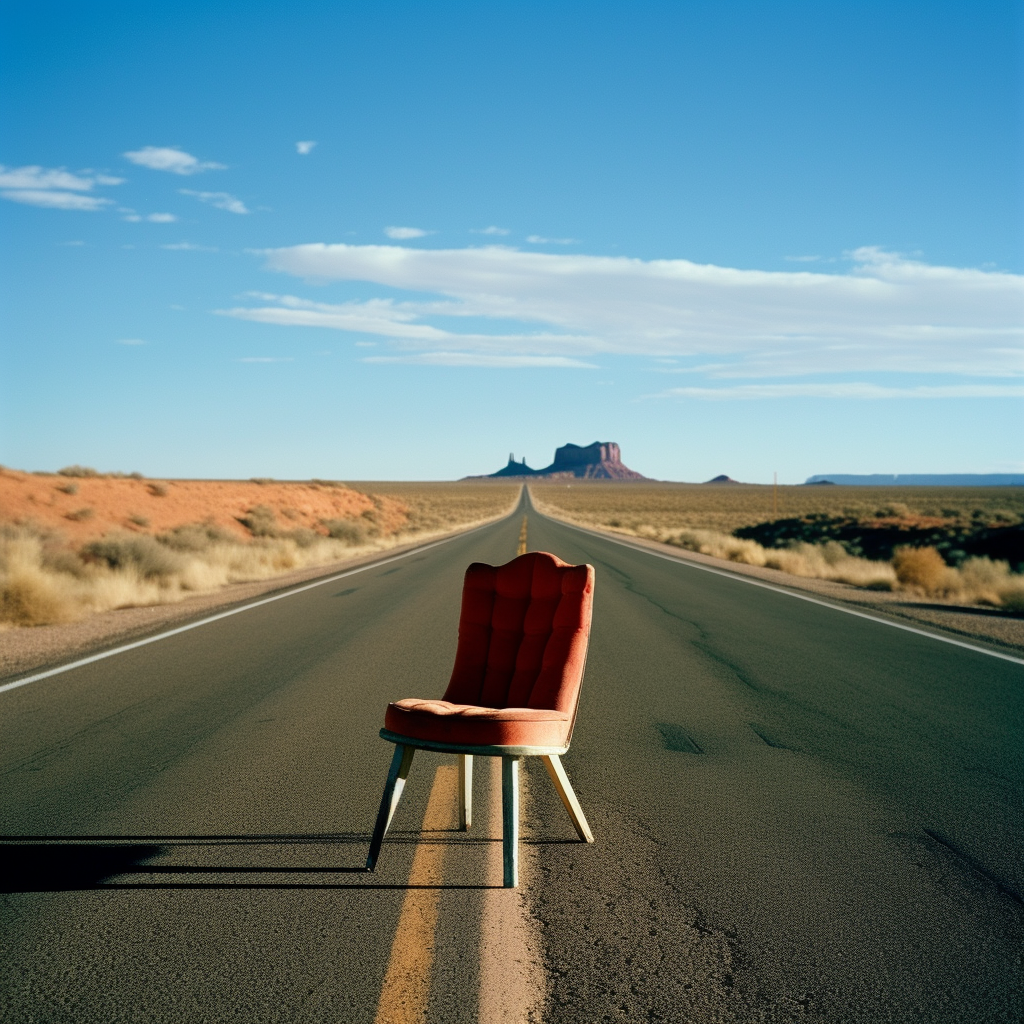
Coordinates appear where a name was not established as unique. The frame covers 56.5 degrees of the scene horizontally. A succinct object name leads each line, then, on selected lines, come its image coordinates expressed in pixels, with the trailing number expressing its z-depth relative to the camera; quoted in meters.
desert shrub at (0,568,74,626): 12.73
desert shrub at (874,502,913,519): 45.35
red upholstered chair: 4.04
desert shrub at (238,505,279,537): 38.31
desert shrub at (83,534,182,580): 19.72
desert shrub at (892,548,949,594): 20.11
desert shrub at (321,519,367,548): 41.06
